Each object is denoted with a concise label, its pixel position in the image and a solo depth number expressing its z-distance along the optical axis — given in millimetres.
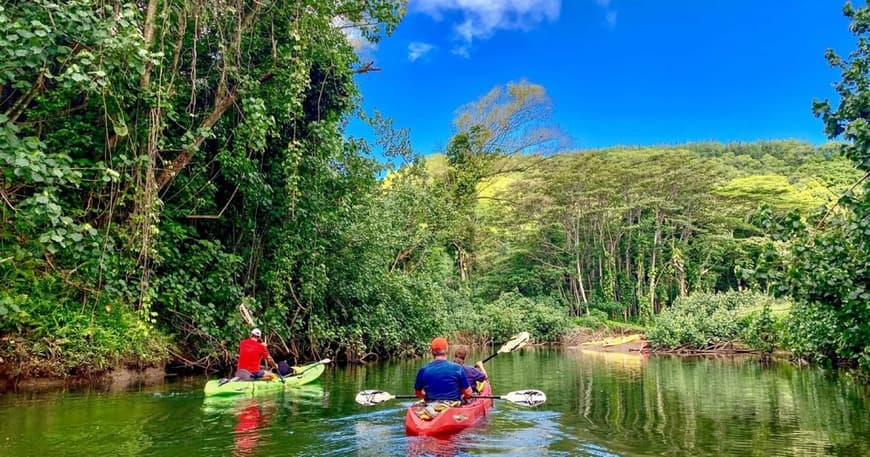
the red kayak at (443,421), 6895
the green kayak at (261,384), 9893
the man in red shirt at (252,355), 11273
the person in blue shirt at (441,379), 7758
